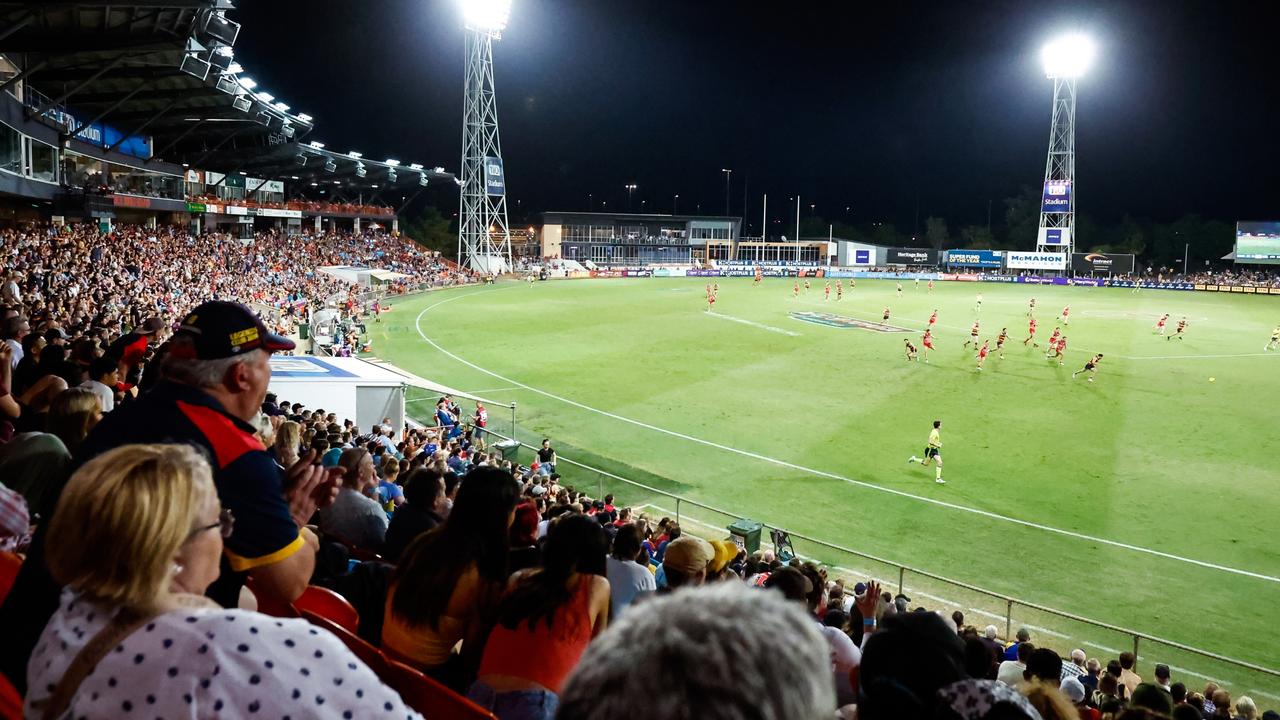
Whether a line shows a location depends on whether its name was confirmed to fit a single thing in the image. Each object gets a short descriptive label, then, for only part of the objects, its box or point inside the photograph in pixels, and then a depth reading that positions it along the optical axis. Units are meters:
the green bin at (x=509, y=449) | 17.62
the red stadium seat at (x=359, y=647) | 2.96
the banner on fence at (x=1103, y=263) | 93.62
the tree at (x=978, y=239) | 125.62
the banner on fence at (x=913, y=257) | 107.81
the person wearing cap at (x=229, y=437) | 2.99
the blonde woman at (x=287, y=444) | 7.80
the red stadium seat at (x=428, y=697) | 2.74
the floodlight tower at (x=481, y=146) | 67.31
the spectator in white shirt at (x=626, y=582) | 4.89
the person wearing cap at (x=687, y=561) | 5.04
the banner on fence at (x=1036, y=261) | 92.31
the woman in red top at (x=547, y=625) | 3.24
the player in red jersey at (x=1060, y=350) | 33.12
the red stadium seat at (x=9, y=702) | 2.37
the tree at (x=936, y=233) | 139.12
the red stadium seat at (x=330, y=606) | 3.89
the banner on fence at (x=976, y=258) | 100.06
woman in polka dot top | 1.65
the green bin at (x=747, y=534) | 12.20
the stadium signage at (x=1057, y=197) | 87.19
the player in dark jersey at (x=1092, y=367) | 30.48
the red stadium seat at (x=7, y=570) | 3.14
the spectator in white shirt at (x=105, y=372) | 8.20
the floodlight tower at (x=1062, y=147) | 76.44
